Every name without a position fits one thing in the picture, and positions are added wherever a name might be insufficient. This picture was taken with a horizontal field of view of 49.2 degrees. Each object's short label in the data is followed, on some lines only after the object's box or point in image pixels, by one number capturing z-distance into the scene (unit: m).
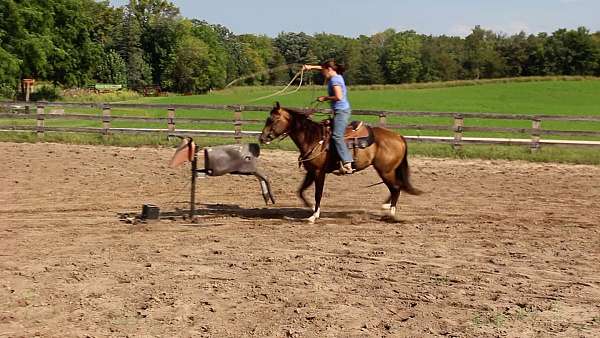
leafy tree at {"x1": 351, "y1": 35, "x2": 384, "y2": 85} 83.90
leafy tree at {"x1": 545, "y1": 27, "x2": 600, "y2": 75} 91.19
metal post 9.70
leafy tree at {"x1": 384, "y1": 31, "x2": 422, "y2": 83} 92.94
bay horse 9.99
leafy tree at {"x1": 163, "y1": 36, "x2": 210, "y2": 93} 62.01
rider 9.73
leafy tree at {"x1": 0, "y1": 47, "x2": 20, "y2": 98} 38.47
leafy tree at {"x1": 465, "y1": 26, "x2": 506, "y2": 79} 94.38
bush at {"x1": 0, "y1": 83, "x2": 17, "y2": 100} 43.72
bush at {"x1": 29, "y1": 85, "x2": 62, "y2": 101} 55.28
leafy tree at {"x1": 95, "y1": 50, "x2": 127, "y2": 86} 75.75
